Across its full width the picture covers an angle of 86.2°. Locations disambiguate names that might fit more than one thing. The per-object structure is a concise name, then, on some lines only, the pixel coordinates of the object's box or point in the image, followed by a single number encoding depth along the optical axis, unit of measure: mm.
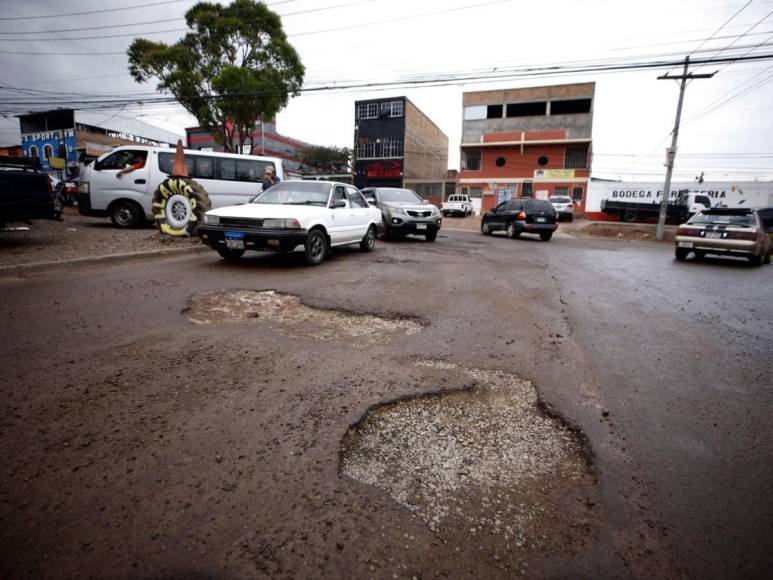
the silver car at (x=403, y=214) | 11977
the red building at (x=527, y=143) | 36094
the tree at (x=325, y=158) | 52062
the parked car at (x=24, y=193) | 6414
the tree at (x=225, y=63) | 20938
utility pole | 17547
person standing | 11047
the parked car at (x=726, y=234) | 10141
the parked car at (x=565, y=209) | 28219
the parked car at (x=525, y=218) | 15984
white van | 10812
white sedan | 6430
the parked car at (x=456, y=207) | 31875
